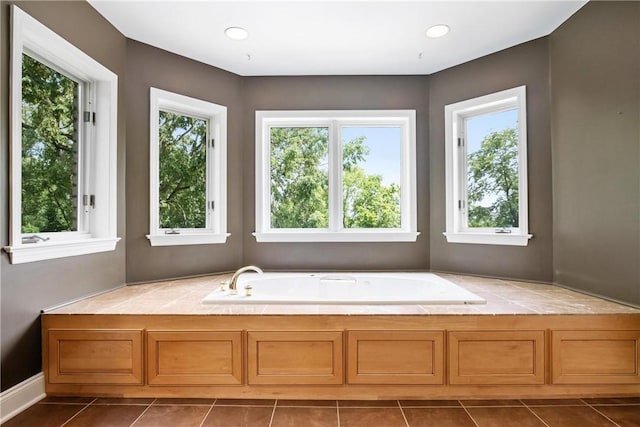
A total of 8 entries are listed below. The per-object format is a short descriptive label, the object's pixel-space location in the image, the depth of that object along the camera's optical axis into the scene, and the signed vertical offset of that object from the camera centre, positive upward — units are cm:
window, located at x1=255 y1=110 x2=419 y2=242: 304 +38
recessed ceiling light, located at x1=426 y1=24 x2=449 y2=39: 228 +131
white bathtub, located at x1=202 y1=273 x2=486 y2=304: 255 -55
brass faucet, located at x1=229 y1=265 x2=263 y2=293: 207 -43
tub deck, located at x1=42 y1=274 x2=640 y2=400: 175 -74
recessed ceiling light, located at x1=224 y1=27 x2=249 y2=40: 231 +131
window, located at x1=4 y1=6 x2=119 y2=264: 164 +42
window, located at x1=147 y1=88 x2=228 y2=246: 259 +39
